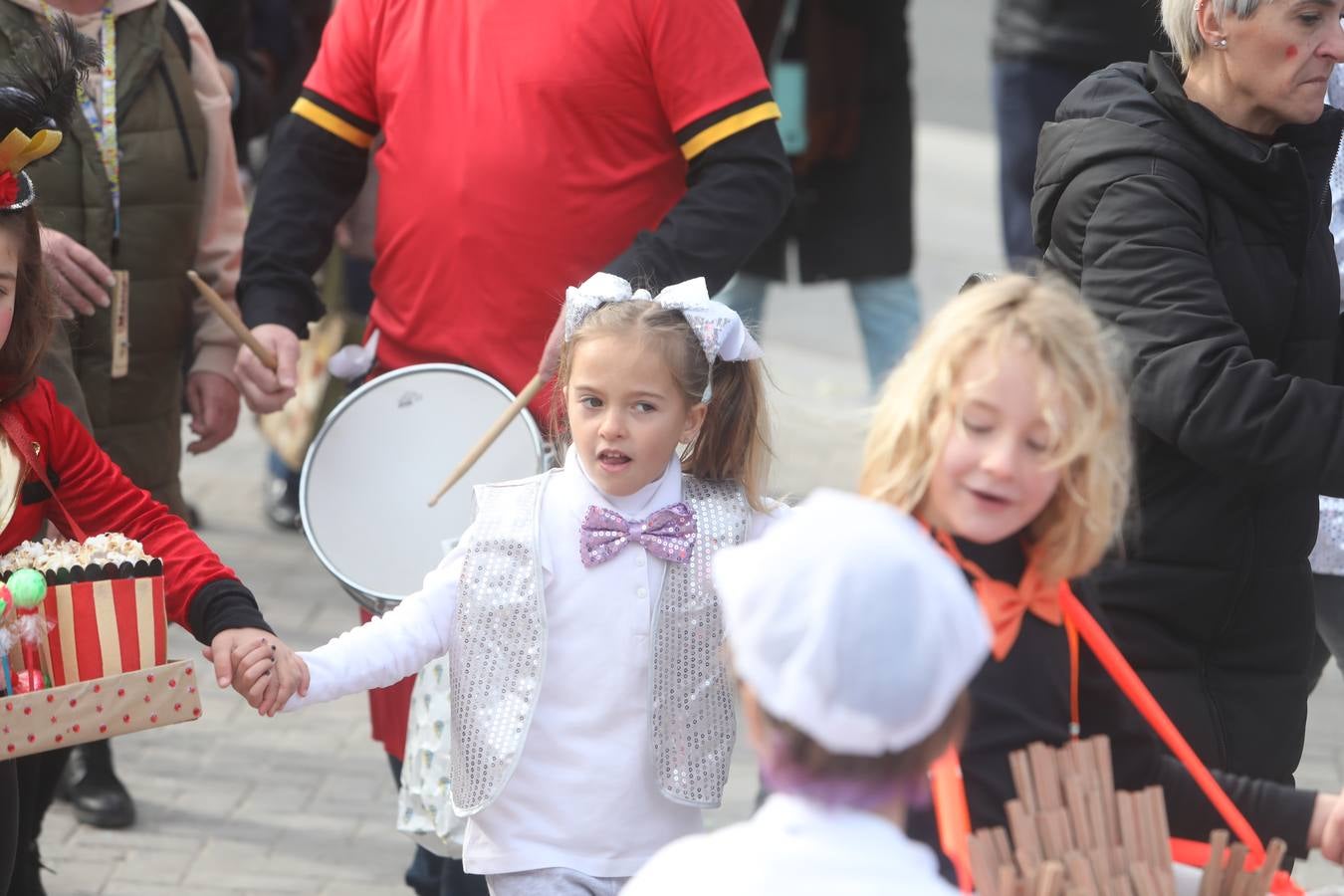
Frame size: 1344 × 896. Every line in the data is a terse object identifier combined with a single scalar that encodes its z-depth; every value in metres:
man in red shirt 7.03
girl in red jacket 5.86
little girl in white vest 5.75
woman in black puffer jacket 5.68
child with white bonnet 3.56
